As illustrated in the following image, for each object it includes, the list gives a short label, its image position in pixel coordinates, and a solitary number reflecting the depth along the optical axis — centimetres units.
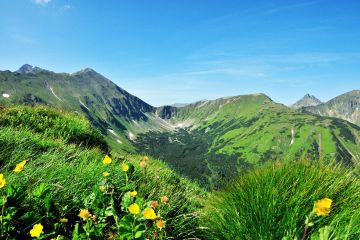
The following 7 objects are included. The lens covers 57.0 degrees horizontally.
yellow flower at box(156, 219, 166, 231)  361
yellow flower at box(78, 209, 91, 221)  401
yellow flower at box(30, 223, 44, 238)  354
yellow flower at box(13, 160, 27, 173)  428
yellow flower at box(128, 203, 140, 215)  359
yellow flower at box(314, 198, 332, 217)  306
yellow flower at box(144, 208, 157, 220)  352
